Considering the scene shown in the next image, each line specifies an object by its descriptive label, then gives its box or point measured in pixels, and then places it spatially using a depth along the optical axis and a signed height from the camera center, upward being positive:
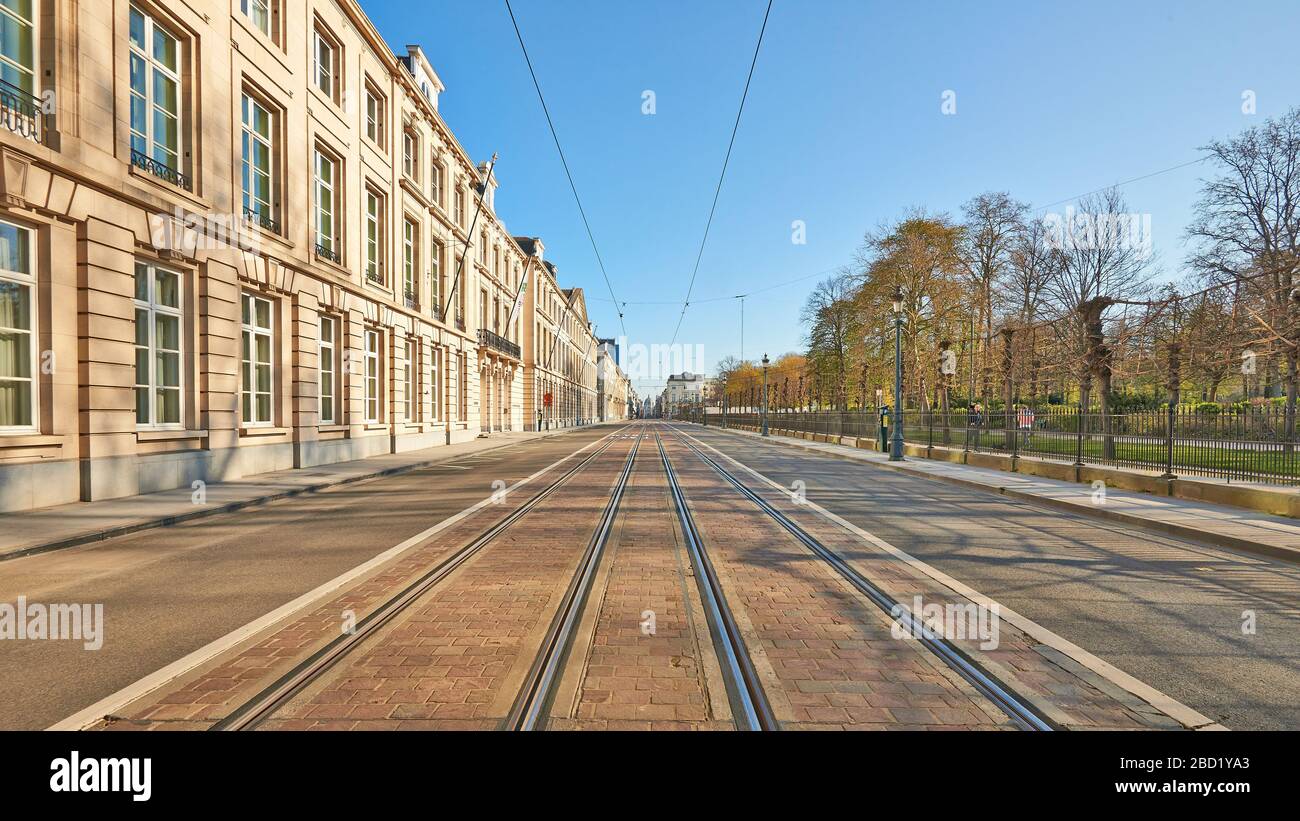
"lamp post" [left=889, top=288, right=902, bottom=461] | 22.17 +0.16
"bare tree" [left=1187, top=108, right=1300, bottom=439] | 25.56 +8.83
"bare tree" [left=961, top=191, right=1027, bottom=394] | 37.56 +10.20
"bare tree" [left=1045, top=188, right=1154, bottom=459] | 35.16 +8.27
